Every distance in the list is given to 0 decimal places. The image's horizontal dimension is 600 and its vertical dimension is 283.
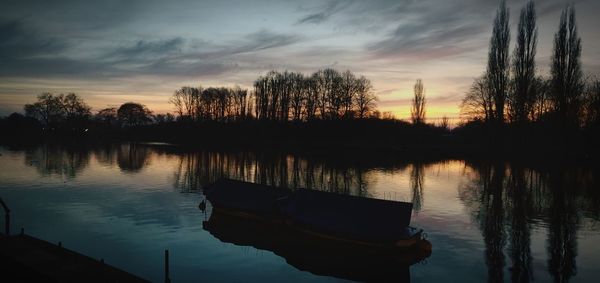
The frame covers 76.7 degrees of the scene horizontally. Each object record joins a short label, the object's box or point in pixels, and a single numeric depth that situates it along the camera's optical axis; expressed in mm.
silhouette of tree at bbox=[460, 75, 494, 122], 78188
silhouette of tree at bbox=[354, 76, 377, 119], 93688
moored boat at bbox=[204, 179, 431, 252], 18125
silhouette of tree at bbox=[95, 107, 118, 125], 174625
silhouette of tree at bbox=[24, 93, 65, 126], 148250
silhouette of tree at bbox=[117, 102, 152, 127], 164500
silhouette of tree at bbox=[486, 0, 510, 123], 61250
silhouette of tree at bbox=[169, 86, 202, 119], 127188
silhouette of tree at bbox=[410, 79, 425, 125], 99625
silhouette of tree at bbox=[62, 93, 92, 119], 148250
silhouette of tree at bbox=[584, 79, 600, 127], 60238
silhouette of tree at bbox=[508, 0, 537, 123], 58438
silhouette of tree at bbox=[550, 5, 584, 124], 55812
